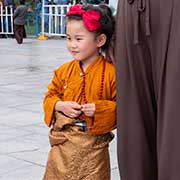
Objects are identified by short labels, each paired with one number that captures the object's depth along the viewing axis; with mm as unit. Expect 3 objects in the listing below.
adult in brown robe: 1578
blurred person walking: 15836
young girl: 2252
